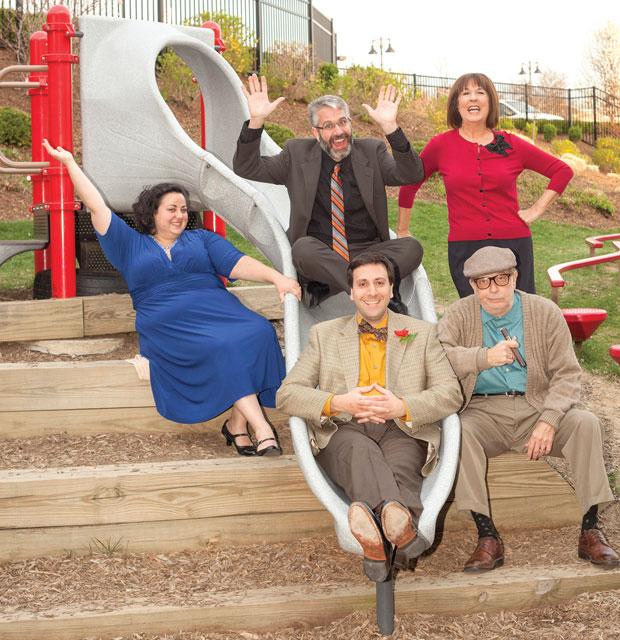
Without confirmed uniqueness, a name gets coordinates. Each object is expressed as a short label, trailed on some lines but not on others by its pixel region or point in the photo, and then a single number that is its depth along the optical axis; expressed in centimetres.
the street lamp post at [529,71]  3585
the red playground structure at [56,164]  572
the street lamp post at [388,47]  2975
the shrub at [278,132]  1491
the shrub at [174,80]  1669
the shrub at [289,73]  1911
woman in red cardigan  446
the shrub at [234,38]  1809
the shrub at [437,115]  1958
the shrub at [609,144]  2454
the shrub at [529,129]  2423
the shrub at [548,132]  2538
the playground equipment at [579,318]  582
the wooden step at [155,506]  373
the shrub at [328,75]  1990
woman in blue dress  420
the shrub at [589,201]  1631
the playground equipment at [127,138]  550
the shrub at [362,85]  1941
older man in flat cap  357
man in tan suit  338
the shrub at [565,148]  2327
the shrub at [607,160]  2295
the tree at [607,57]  3253
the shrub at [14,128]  1366
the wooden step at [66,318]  546
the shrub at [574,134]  2611
